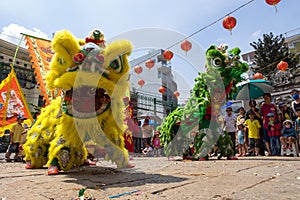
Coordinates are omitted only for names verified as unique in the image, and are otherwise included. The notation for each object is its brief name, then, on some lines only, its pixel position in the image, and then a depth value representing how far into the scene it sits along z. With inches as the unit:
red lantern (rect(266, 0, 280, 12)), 227.1
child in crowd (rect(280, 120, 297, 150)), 197.5
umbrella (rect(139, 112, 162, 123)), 420.8
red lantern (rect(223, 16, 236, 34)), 247.7
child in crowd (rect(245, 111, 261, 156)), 211.0
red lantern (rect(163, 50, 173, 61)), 311.3
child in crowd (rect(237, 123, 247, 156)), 228.8
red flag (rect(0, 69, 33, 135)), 256.1
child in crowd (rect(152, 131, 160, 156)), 304.5
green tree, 631.8
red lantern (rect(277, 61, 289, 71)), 398.3
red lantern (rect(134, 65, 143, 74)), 370.3
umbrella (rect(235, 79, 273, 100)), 251.9
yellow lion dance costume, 94.5
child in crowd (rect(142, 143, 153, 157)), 333.2
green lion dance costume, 154.8
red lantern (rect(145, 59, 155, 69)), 343.3
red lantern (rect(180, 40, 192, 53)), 268.5
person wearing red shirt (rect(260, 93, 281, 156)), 205.8
